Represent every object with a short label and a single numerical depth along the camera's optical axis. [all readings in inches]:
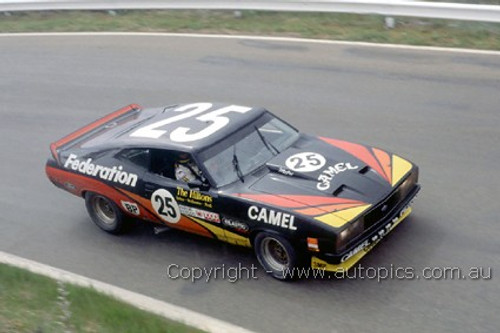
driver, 303.7
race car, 276.2
